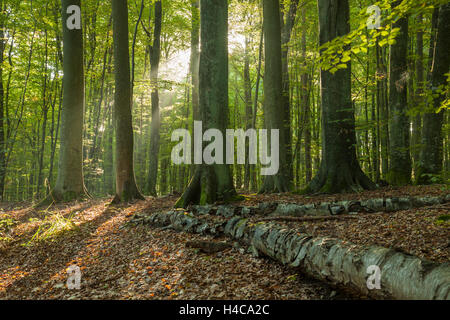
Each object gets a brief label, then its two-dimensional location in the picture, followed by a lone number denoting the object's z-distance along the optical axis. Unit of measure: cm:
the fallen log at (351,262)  191
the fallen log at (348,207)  519
